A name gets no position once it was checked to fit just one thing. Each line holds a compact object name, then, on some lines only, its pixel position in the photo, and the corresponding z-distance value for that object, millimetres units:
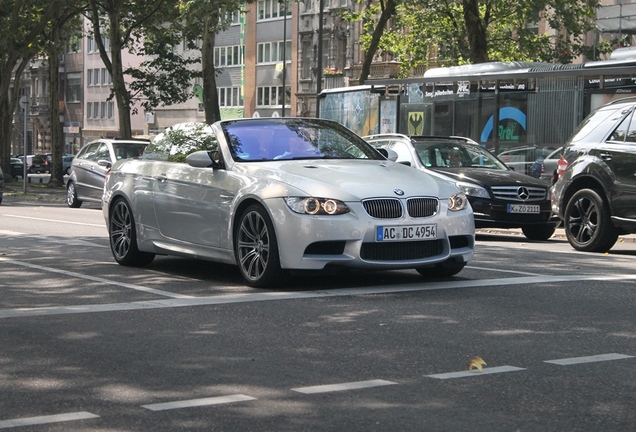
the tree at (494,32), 45250
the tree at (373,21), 41031
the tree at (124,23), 49281
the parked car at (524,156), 28339
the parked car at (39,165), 86125
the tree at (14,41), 49625
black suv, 15539
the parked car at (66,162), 80625
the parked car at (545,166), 24594
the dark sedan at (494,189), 18719
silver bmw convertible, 10602
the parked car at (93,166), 31703
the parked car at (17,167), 75175
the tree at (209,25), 38656
